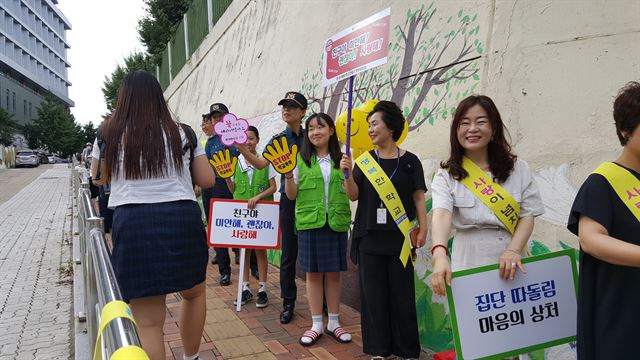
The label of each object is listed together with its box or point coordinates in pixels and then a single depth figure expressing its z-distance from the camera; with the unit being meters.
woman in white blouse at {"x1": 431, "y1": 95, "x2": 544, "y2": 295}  2.20
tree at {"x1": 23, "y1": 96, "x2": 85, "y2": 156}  53.22
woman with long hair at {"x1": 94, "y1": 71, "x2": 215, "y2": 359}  2.31
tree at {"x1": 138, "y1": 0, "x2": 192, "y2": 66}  20.98
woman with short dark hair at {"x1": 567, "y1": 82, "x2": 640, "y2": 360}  1.62
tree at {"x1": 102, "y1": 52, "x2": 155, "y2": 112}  29.62
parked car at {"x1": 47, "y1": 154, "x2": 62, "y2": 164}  52.41
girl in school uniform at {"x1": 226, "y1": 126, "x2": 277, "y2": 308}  4.47
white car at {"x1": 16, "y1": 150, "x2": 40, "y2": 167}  38.59
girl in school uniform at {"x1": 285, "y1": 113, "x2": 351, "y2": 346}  3.56
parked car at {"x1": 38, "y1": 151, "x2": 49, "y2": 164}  46.11
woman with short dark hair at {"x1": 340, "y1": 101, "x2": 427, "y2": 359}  2.94
